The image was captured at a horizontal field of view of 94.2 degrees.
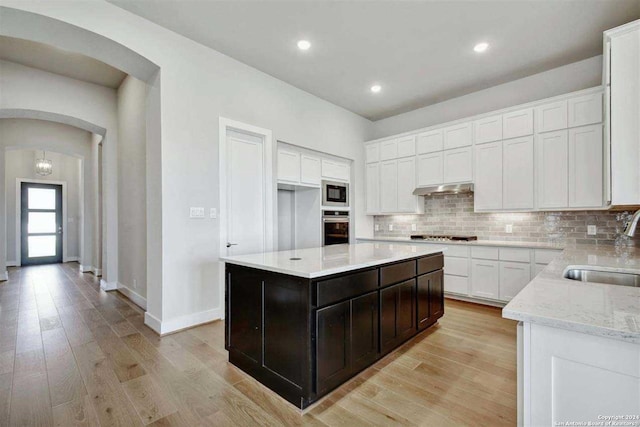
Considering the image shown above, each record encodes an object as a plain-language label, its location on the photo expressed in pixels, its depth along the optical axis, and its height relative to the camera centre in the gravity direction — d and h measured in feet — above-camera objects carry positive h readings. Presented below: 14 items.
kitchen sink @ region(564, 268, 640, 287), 6.05 -1.40
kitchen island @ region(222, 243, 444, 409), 6.13 -2.44
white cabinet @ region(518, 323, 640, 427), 2.71 -1.62
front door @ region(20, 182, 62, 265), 25.85 -0.94
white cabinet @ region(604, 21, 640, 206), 7.38 +2.52
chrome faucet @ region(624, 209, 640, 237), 5.72 -0.28
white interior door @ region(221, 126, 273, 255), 12.25 +0.84
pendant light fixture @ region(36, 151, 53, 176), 25.14 +3.98
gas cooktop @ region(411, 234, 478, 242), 14.71 -1.34
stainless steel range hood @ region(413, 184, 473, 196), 14.57 +1.14
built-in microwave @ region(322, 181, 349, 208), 16.71 +1.07
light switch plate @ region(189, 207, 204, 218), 10.93 +0.01
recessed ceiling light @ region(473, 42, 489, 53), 11.23 +6.32
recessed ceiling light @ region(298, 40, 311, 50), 11.21 +6.43
